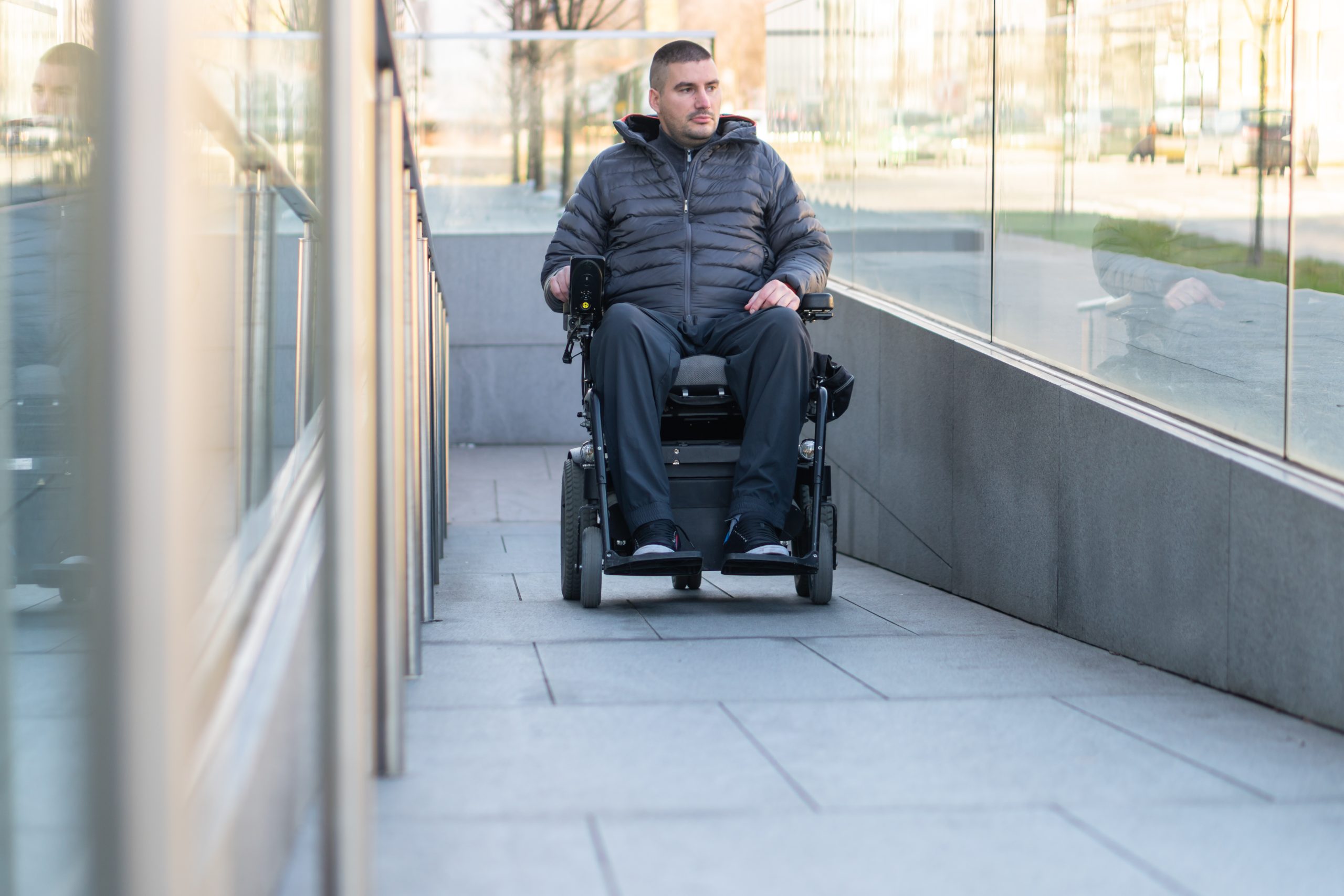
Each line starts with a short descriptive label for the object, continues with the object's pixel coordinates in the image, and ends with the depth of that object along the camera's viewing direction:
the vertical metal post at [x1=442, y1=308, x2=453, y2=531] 6.98
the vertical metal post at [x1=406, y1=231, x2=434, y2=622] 3.13
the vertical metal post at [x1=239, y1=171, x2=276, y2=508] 2.21
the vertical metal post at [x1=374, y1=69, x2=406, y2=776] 2.38
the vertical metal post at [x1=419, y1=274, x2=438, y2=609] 3.77
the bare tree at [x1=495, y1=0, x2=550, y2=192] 10.92
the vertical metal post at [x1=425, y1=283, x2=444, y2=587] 5.26
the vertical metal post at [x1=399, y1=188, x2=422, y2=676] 2.96
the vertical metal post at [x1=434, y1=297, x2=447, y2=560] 6.47
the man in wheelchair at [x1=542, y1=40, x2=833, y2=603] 4.40
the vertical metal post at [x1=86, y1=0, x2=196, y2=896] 1.02
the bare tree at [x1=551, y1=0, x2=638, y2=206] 12.48
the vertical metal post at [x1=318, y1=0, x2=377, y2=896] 1.62
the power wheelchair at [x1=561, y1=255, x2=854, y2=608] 4.48
